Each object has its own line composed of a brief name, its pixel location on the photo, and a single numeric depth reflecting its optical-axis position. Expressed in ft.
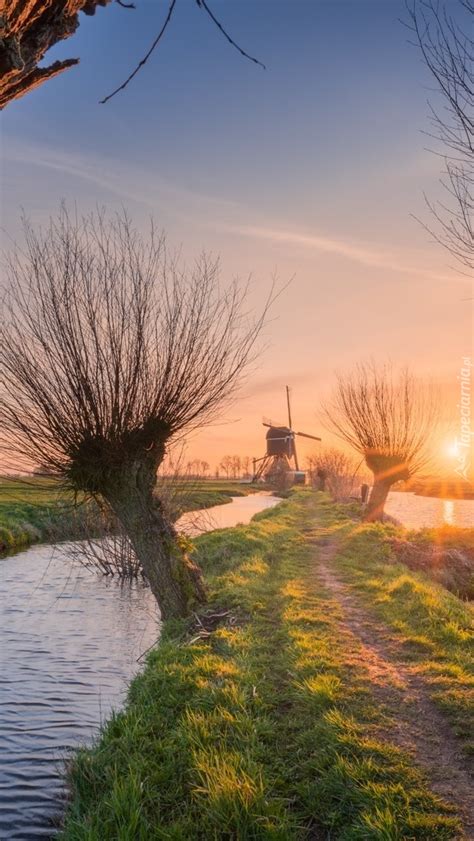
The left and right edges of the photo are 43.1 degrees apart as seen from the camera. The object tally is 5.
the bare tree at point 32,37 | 6.17
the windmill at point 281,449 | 239.71
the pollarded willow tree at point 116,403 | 32.22
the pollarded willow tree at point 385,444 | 85.92
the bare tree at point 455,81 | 19.33
